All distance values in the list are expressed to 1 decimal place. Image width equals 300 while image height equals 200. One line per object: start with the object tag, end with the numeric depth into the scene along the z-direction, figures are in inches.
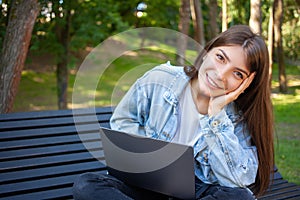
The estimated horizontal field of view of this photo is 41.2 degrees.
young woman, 72.7
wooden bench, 93.6
